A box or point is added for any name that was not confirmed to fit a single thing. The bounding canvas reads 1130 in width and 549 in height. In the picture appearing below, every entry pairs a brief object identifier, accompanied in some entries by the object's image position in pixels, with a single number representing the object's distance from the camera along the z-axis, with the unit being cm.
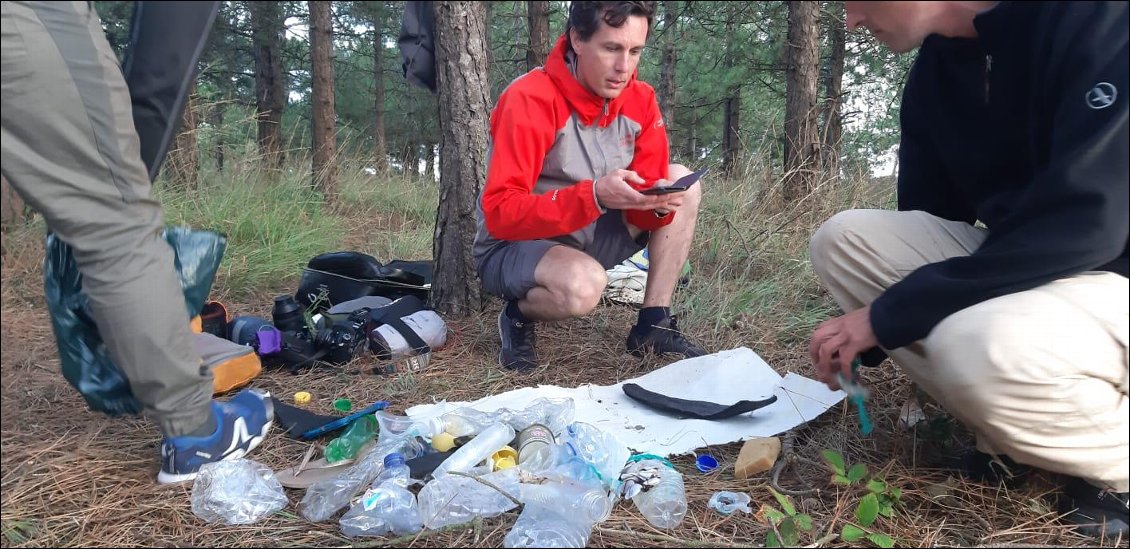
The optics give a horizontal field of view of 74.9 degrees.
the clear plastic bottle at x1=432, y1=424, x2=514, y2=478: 176
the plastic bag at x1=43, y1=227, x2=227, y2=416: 150
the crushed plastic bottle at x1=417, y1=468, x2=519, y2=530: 160
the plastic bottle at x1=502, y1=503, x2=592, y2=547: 147
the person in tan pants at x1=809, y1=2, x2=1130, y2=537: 140
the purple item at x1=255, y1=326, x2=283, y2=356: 262
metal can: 182
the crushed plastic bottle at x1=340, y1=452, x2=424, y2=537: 156
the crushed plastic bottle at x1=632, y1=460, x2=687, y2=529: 165
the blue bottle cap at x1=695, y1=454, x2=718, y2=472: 192
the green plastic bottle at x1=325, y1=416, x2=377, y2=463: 190
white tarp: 209
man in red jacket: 245
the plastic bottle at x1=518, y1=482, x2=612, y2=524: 162
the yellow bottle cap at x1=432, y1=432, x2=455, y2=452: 191
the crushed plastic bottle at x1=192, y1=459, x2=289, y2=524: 162
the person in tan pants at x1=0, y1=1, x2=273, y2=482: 129
